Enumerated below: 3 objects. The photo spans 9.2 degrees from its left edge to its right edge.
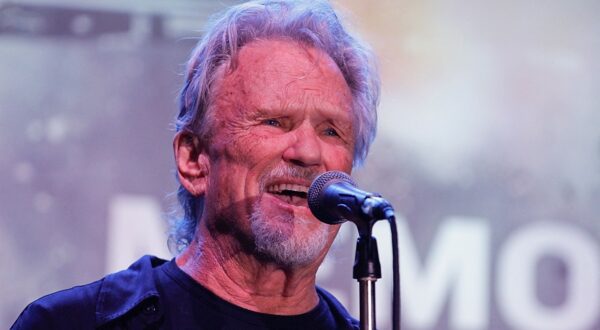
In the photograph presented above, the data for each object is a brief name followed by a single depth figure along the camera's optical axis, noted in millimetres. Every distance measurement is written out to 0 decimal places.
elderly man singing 3409
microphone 3196
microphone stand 3210
